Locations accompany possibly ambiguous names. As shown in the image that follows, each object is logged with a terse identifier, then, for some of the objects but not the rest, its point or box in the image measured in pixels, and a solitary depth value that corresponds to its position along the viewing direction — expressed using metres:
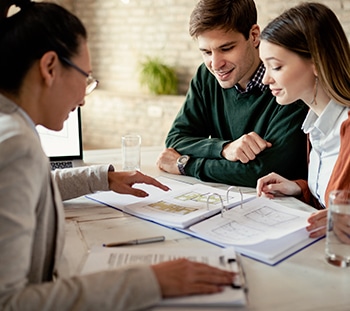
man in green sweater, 1.74
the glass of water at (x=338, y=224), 1.11
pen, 1.17
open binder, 1.17
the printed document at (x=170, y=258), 0.93
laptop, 1.97
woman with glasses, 0.82
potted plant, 5.23
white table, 0.94
